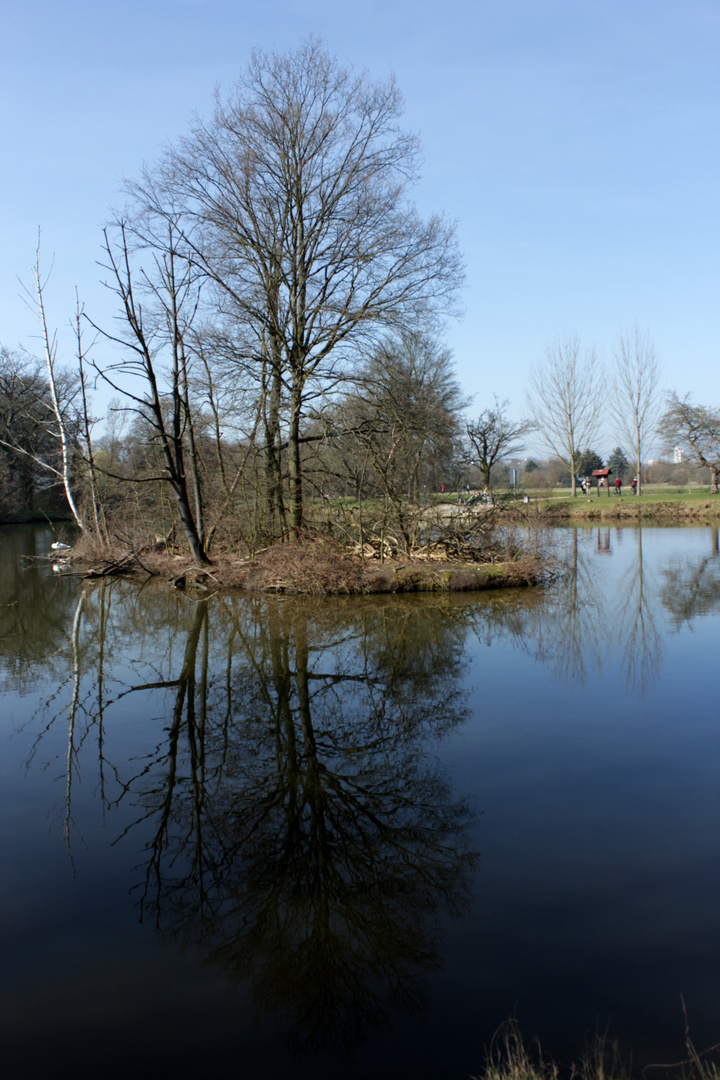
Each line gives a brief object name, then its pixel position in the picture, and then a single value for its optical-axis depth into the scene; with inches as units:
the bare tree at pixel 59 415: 866.8
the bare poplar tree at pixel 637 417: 2090.1
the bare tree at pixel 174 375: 671.8
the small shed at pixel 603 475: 2401.6
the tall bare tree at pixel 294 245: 768.3
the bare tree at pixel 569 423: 2069.4
